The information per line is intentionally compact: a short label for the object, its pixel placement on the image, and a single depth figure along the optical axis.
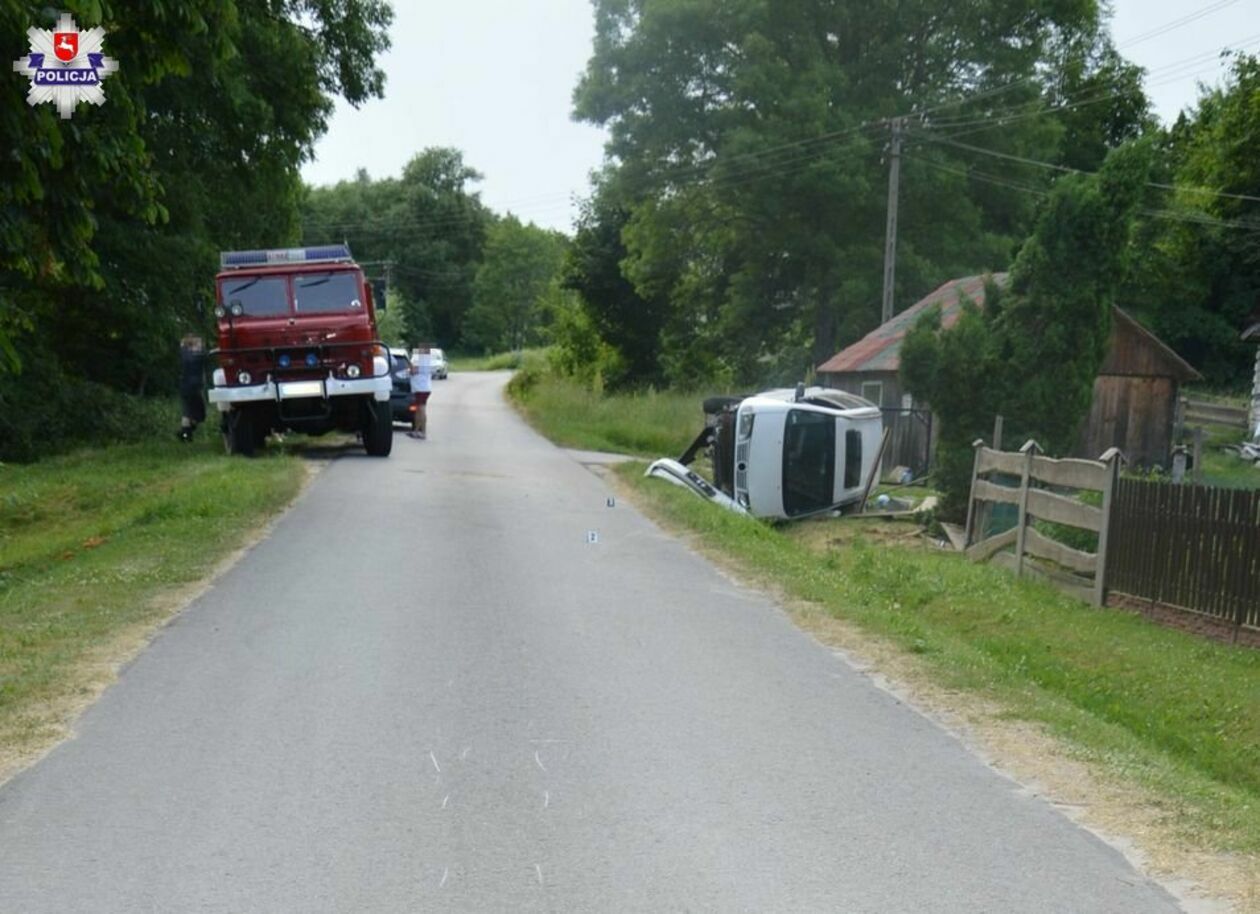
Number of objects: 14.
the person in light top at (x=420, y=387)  29.12
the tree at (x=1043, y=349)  20.88
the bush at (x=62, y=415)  27.06
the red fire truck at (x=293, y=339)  21.78
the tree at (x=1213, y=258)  50.00
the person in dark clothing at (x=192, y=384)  24.72
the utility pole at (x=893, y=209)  36.41
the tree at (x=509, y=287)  103.94
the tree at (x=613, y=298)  55.19
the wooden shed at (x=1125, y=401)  31.86
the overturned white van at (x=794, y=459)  22.03
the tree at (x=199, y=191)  23.47
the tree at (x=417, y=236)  101.50
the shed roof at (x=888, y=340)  32.69
